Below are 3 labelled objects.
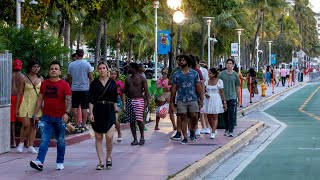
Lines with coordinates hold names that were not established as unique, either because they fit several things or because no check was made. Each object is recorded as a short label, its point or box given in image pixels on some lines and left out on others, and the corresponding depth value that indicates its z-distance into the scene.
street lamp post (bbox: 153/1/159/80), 30.43
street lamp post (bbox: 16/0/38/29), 21.47
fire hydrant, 42.94
